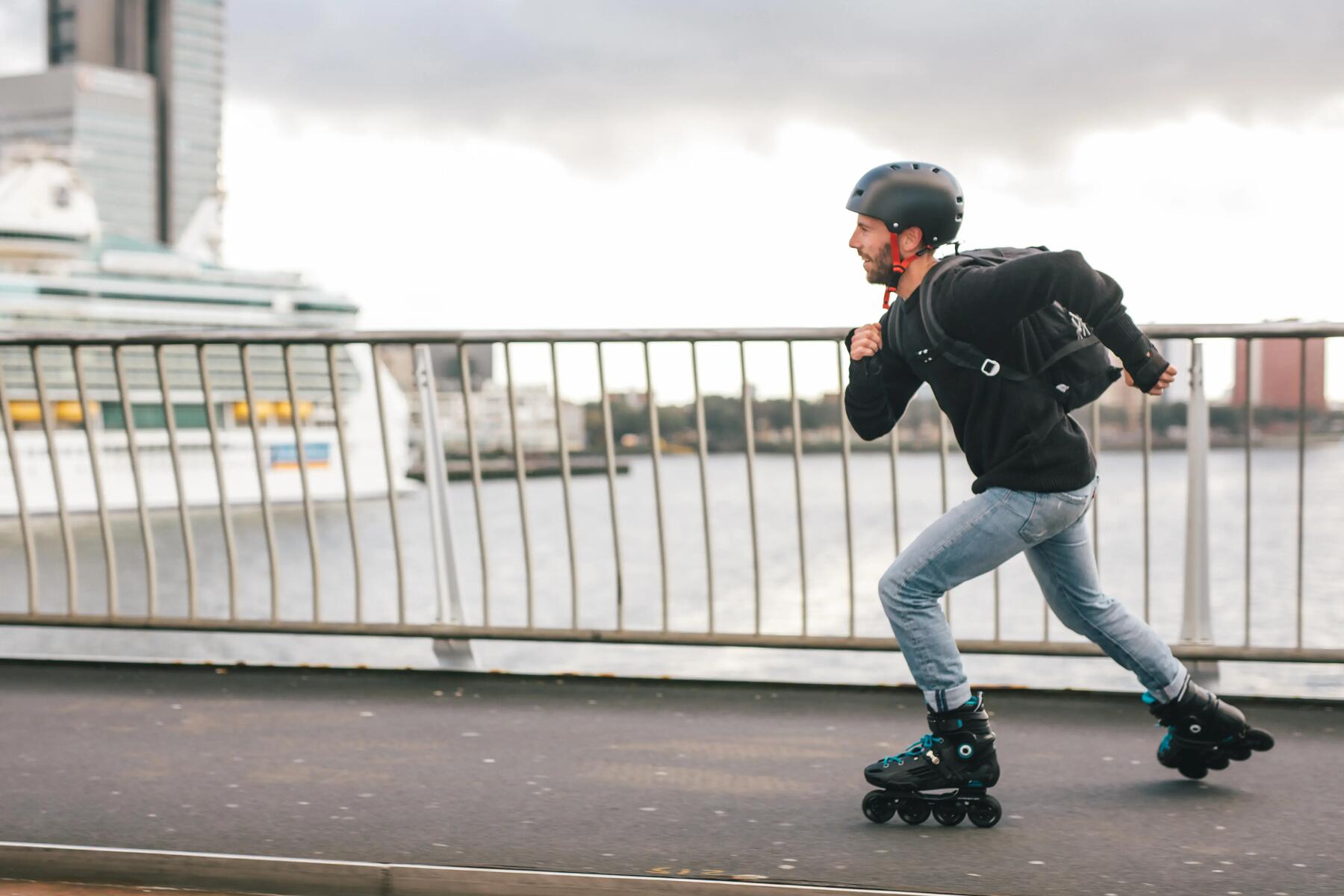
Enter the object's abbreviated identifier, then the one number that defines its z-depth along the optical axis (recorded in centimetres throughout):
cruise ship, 5094
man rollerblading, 329
